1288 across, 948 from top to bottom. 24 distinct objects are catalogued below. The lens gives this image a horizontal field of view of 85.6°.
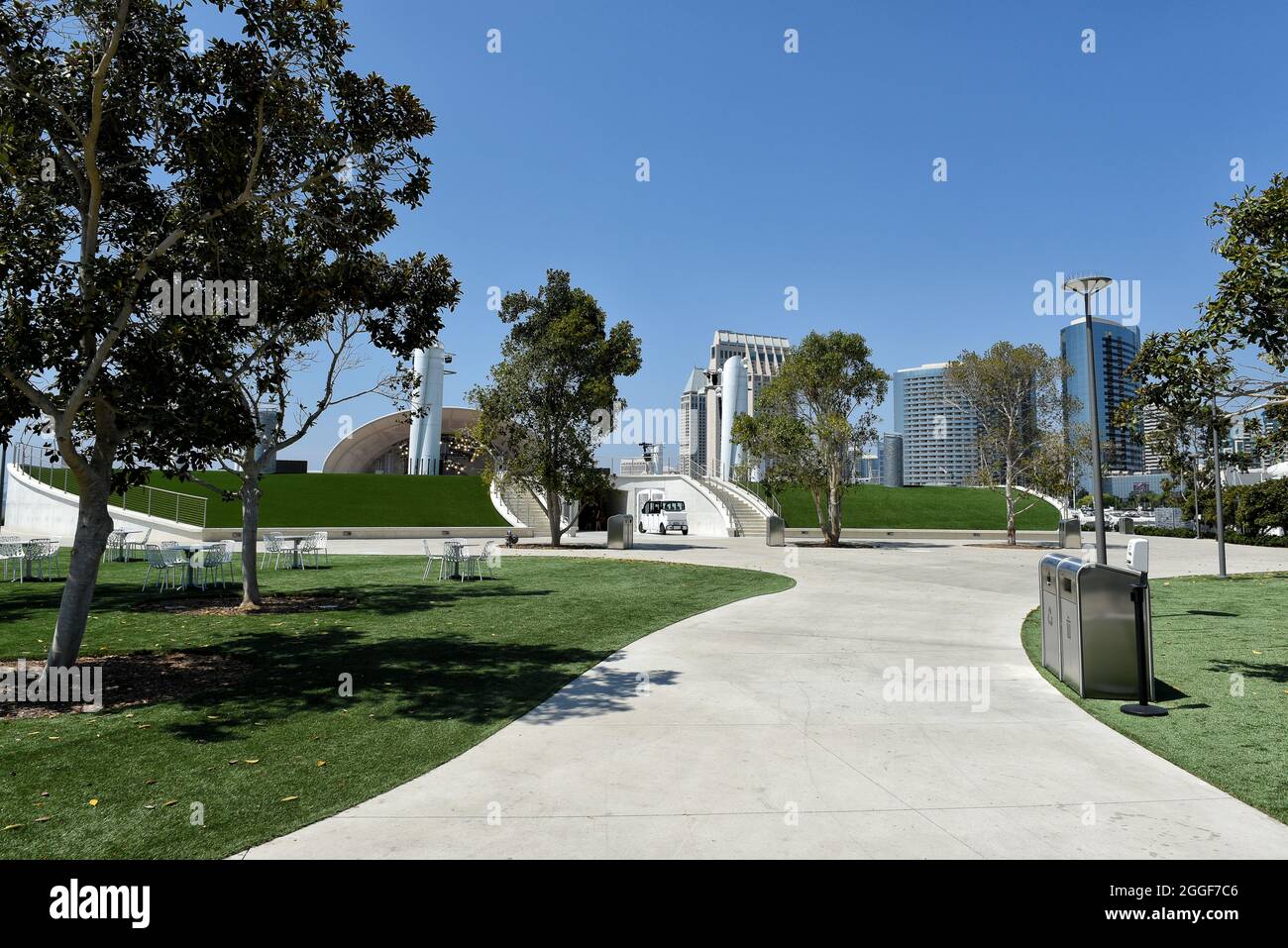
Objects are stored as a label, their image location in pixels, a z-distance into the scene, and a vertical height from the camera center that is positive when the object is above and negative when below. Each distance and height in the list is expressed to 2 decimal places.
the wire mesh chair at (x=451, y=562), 16.33 -1.59
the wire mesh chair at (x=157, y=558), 13.63 -1.14
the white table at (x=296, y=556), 18.38 -1.57
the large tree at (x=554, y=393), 27.16 +4.07
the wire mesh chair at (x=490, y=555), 16.58 -1.40
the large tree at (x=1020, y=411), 30.81 +3.60
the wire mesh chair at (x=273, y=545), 18.92 -1.25
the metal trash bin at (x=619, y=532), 28.59 -1.53
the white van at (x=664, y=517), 41.04 -1.38
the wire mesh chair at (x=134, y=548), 22.33 -1.58
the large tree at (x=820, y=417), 29.84 +3.31
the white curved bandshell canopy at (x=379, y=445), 61.62 +4.94
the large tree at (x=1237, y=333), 6.79 +1.58
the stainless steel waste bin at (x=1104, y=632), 6.81 -1.41
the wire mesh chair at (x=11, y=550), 14.87 -1.01
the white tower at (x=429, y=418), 58.25 +6.92
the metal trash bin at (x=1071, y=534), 32.03 -2.09
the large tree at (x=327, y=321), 8.60 +2.65
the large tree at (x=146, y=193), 6.62 +3.51
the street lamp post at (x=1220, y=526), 16.23 -0.99
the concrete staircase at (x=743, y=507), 39.16 -0.82
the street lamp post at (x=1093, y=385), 11.28 +1.80
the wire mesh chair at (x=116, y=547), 21.28 -1.44
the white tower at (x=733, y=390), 84.44 +12.62
